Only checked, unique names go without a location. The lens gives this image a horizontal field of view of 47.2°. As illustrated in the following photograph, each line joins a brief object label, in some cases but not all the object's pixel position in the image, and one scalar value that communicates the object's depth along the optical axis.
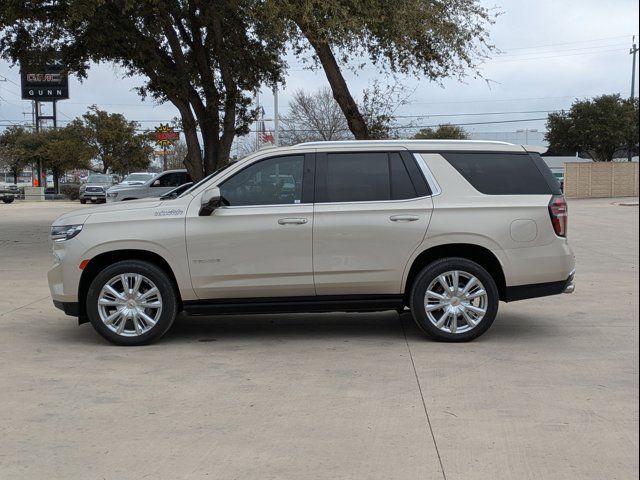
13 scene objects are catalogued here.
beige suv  7.09
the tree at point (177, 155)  72.31
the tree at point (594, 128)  53.66
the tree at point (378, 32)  12.38
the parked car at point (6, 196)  46.75
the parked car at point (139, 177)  34.20
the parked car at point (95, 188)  44.56
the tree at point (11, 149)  70.16
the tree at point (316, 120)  47.47
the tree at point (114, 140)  61.50
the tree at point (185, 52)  16.36
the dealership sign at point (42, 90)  62.38
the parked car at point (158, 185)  23.77
